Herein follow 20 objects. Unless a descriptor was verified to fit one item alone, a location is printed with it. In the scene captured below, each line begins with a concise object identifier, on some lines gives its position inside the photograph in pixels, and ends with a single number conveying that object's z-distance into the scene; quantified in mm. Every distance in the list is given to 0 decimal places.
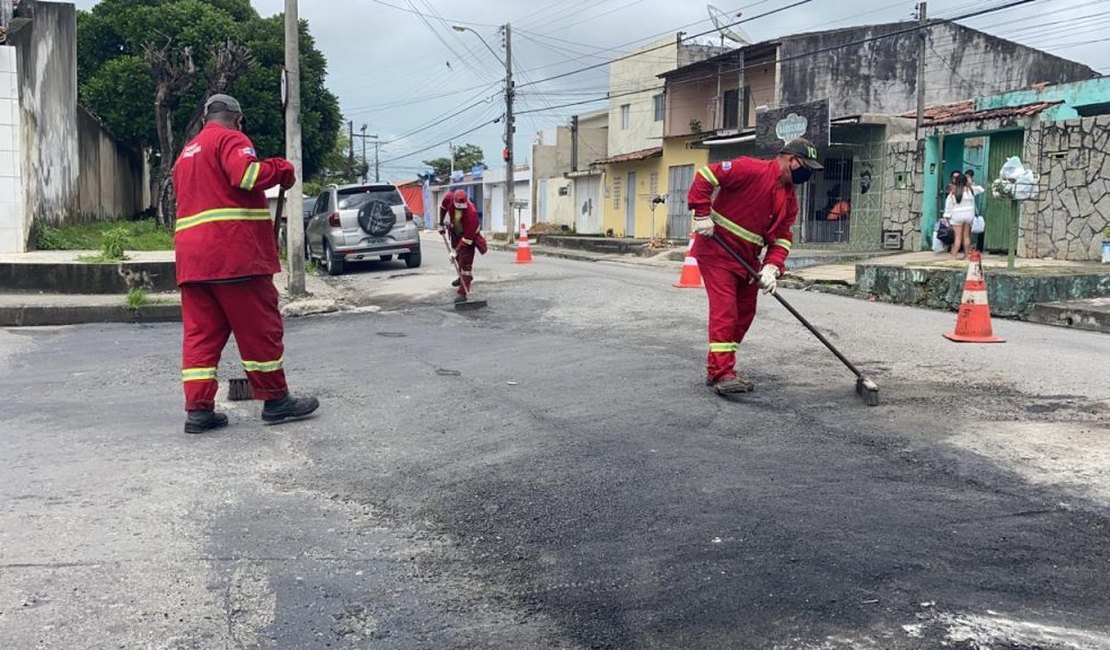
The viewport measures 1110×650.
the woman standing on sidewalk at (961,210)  14539
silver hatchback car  16500
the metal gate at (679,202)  29531
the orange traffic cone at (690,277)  13211
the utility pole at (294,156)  12078
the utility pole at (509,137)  33594
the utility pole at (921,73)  19328
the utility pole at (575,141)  41469
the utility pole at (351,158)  66125
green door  17078
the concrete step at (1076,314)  9805
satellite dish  29141
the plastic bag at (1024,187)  11188
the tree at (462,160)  77875
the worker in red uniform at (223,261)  5043
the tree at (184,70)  22203
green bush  11375
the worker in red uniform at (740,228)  5988
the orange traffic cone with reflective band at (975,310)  8109
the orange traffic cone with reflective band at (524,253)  18906
